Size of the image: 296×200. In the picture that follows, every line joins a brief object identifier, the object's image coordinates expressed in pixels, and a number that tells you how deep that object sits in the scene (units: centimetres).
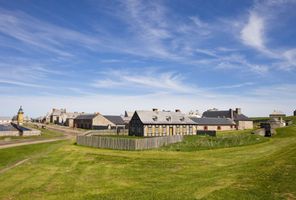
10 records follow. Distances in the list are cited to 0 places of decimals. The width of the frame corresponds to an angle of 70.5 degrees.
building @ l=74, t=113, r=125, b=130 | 7419
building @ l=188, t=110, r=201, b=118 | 11084
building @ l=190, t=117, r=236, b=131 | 6816
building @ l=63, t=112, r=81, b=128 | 8825
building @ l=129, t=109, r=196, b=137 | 5102
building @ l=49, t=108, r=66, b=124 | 10548
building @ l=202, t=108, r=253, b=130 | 7546
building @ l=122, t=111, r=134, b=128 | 8534
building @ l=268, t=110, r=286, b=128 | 11130
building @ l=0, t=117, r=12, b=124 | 11083
